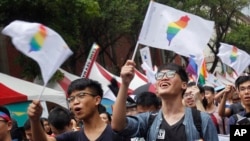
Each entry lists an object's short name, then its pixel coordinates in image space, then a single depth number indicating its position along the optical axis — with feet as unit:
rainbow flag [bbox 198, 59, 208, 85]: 40.33
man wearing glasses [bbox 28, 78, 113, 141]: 14.51
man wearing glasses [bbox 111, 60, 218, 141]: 13.87
